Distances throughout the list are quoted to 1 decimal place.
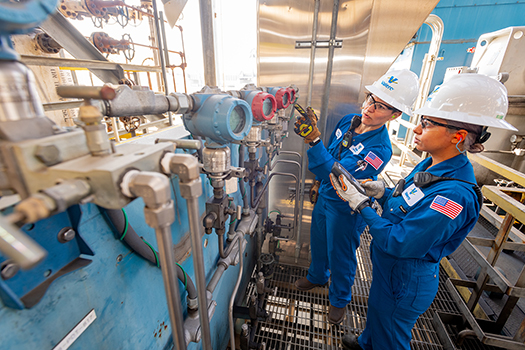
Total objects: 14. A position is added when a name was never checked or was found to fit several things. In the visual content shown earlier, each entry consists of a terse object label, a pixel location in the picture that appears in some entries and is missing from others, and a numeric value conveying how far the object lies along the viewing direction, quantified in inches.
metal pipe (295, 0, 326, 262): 70.2
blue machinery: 11.5
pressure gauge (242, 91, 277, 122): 36.9
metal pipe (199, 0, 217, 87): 37.4
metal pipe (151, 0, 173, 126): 33.5
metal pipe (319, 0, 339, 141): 68.4
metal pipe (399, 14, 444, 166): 119.6
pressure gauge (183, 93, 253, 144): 26.2
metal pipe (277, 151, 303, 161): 83.5
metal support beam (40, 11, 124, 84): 50.7
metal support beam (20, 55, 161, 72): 47.1
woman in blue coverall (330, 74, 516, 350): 35.8
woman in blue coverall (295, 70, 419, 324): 55.1
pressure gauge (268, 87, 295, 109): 50.5
